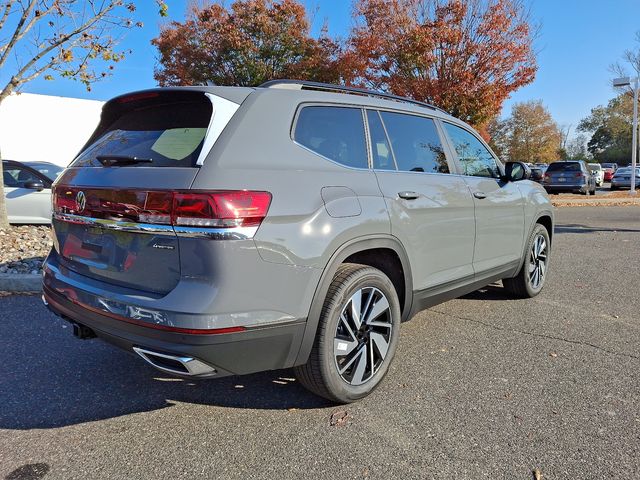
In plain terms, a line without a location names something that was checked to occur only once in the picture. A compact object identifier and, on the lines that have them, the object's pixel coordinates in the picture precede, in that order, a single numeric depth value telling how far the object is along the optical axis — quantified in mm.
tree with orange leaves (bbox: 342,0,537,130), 15117
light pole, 19594
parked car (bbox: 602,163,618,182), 43250
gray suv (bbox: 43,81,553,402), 2359
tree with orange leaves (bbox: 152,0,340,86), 17500
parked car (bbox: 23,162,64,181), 9472
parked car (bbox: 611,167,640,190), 29428
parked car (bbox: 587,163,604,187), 34412
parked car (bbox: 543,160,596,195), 22203
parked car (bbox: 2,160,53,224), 8953
